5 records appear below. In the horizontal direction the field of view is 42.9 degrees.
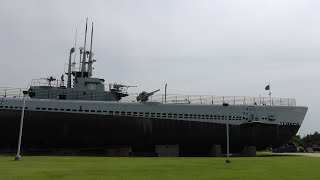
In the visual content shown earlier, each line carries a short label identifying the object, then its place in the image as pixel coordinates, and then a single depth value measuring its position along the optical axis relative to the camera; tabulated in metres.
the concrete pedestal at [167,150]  42.44
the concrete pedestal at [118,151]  41.28
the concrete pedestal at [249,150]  45.66
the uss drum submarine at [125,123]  39.12
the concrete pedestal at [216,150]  43.89
